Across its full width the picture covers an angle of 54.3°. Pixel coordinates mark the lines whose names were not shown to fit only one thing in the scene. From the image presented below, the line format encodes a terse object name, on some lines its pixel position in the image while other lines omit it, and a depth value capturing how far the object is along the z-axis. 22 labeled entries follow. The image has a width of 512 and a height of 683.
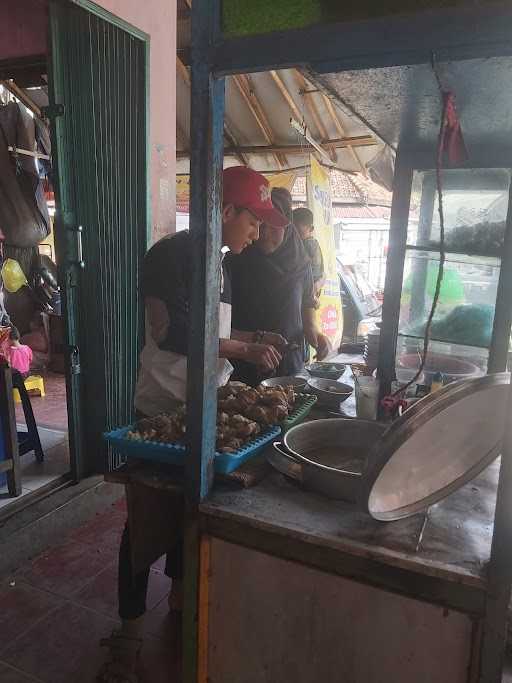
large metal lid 1.09
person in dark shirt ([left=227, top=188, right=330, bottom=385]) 3.16
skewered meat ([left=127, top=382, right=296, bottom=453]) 1.56
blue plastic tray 1.41
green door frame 2.94
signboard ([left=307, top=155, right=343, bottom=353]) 6.54
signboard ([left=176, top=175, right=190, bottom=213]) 7.89
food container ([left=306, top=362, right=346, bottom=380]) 2.69
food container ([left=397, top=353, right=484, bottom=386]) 2.28
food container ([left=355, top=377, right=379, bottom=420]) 2.05
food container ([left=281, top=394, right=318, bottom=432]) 1.76
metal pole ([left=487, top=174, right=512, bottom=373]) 1.92
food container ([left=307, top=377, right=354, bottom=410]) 2.23
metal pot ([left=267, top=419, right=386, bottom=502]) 1.36
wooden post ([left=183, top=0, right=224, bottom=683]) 1.17
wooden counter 1.10
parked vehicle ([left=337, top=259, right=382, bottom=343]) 8.45
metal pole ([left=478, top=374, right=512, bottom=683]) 1.04
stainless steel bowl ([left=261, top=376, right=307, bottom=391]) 2.36
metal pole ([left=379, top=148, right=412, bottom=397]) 2.14
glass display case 2.14
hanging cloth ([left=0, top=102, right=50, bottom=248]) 4.32
